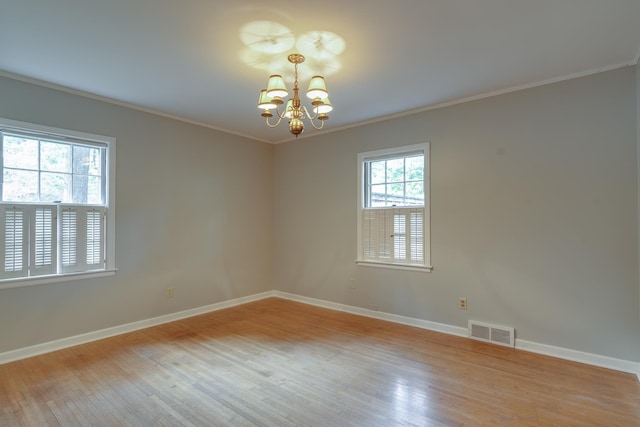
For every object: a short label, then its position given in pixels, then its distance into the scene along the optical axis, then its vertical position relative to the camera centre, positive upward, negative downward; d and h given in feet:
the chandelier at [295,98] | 8.07 +3.00
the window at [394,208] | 13.12 +0.40
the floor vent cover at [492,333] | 10.97 -3.94
